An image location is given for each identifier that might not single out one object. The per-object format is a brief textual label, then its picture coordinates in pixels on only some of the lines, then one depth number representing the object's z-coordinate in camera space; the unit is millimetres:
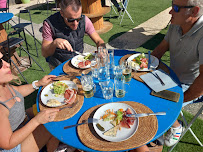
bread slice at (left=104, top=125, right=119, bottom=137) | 1503
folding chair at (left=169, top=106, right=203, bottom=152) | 2557
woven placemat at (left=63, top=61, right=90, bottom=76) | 2396
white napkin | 1955
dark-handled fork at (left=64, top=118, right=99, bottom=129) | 1618
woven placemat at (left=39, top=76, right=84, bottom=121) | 1722
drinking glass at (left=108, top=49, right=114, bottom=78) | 2415
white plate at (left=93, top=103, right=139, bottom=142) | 1473
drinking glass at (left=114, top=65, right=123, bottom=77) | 2199
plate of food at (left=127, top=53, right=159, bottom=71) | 2295
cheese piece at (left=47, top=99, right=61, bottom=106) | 1864
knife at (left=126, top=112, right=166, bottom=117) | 1616
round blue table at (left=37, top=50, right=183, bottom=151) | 1528
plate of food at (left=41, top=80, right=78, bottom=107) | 1889
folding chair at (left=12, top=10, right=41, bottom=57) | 5188
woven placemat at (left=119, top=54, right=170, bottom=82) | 2166
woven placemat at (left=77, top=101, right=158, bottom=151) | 1411
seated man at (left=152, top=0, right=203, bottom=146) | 2057
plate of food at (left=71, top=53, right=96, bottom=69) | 2488
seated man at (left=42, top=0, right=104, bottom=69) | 2529
